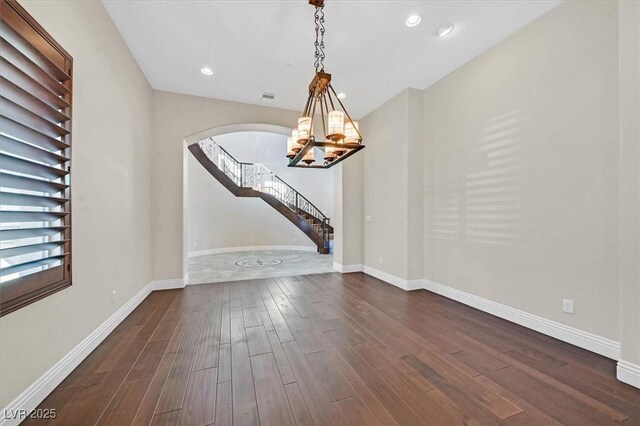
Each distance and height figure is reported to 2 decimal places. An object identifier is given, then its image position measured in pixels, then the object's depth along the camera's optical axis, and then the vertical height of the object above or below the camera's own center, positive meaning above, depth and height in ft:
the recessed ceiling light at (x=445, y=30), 9.64 +6.77
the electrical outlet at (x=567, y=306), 8.37 -2.98
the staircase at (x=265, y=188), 29.25 +3.16
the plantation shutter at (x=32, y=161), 4.91 +1.12
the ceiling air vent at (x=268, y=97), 15.08 +6.76
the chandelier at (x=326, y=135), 8.67 +2.87
